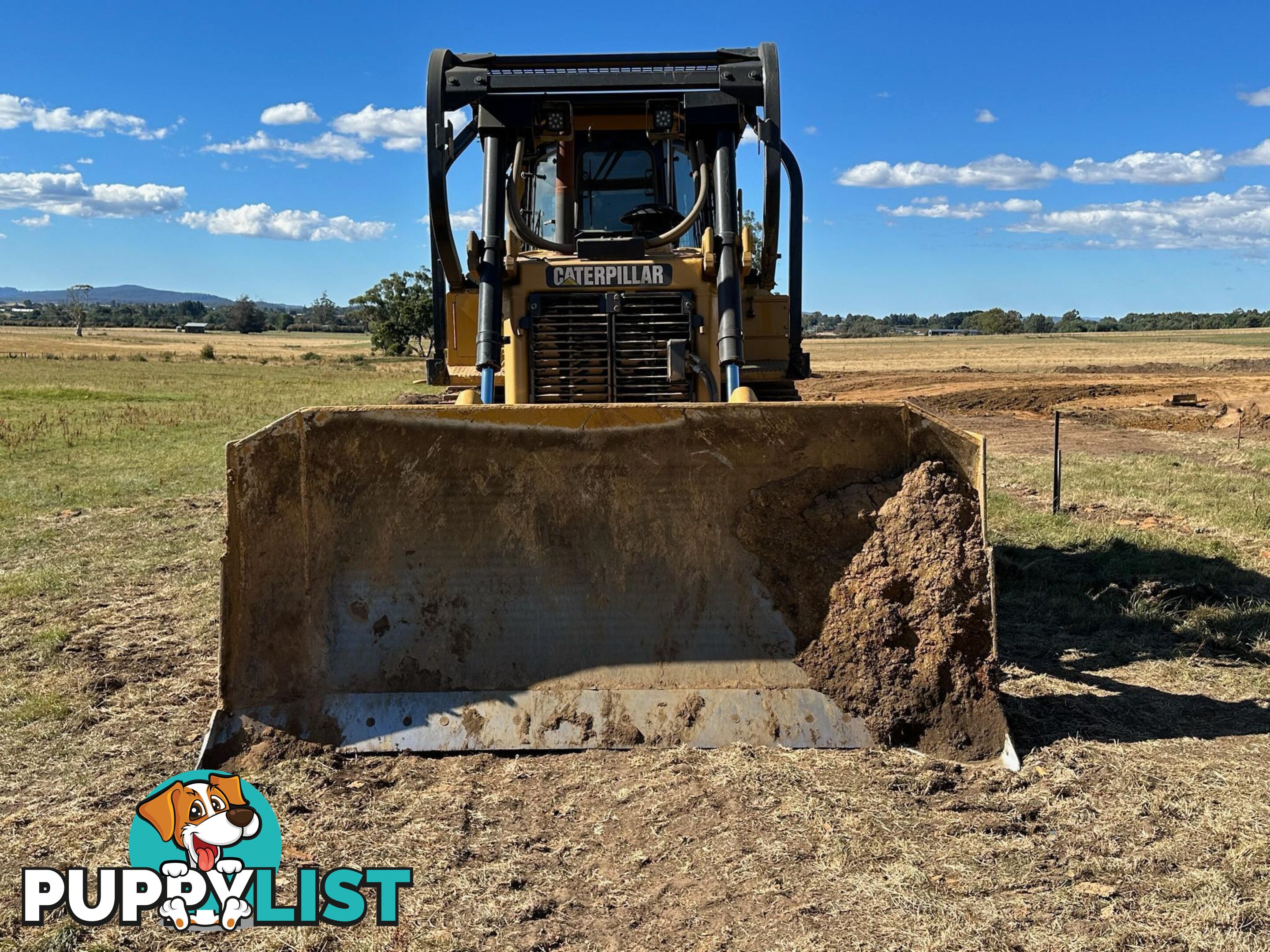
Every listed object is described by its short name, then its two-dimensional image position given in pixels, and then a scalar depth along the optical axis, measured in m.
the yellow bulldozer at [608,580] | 4.63
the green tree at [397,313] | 56.88
